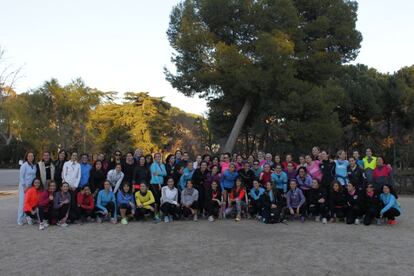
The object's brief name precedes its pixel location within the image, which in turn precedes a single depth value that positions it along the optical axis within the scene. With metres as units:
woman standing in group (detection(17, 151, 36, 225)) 9.33
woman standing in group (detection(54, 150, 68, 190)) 9.59
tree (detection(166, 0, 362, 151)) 19.47
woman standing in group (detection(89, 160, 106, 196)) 9.78
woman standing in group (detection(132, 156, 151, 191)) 9.80
